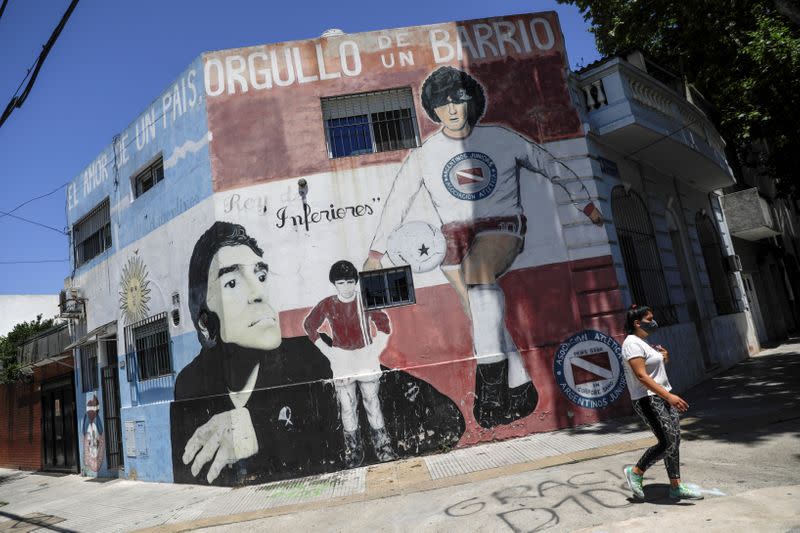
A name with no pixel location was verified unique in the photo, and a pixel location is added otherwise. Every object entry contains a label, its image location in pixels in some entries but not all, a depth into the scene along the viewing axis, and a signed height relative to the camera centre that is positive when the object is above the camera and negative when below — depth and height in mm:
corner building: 8695 +1839
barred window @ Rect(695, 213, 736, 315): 14586 +1219
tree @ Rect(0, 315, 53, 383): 16916 +2224
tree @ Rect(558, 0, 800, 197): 11750 +6305
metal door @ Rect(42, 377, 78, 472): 14391 -524
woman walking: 4547 -763
